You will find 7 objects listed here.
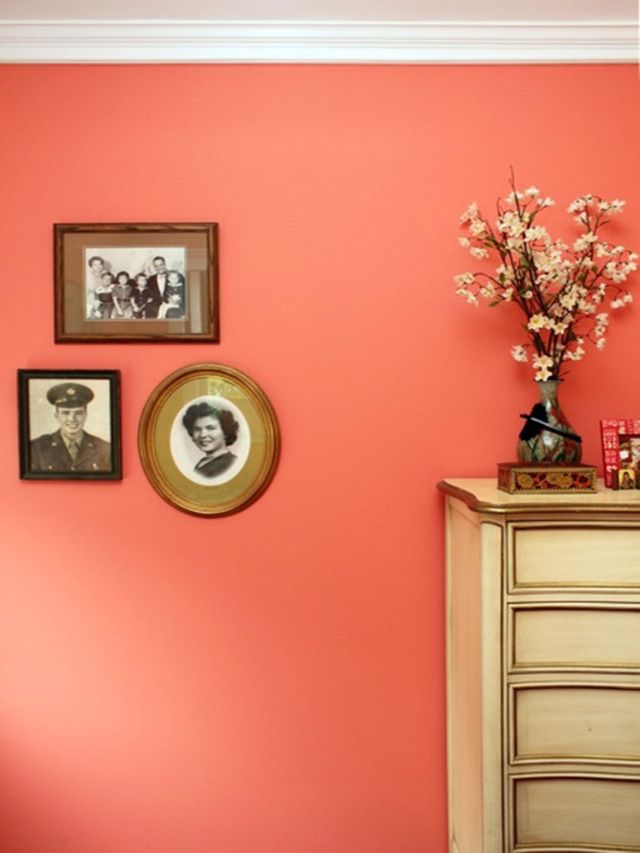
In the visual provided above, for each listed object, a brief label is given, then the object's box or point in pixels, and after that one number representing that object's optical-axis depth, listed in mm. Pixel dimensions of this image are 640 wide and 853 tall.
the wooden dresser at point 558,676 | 2248
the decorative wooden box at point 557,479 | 2348
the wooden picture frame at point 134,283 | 2775
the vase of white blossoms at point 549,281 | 2533
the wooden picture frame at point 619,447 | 2480
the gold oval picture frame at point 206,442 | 2793
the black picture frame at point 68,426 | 2793
